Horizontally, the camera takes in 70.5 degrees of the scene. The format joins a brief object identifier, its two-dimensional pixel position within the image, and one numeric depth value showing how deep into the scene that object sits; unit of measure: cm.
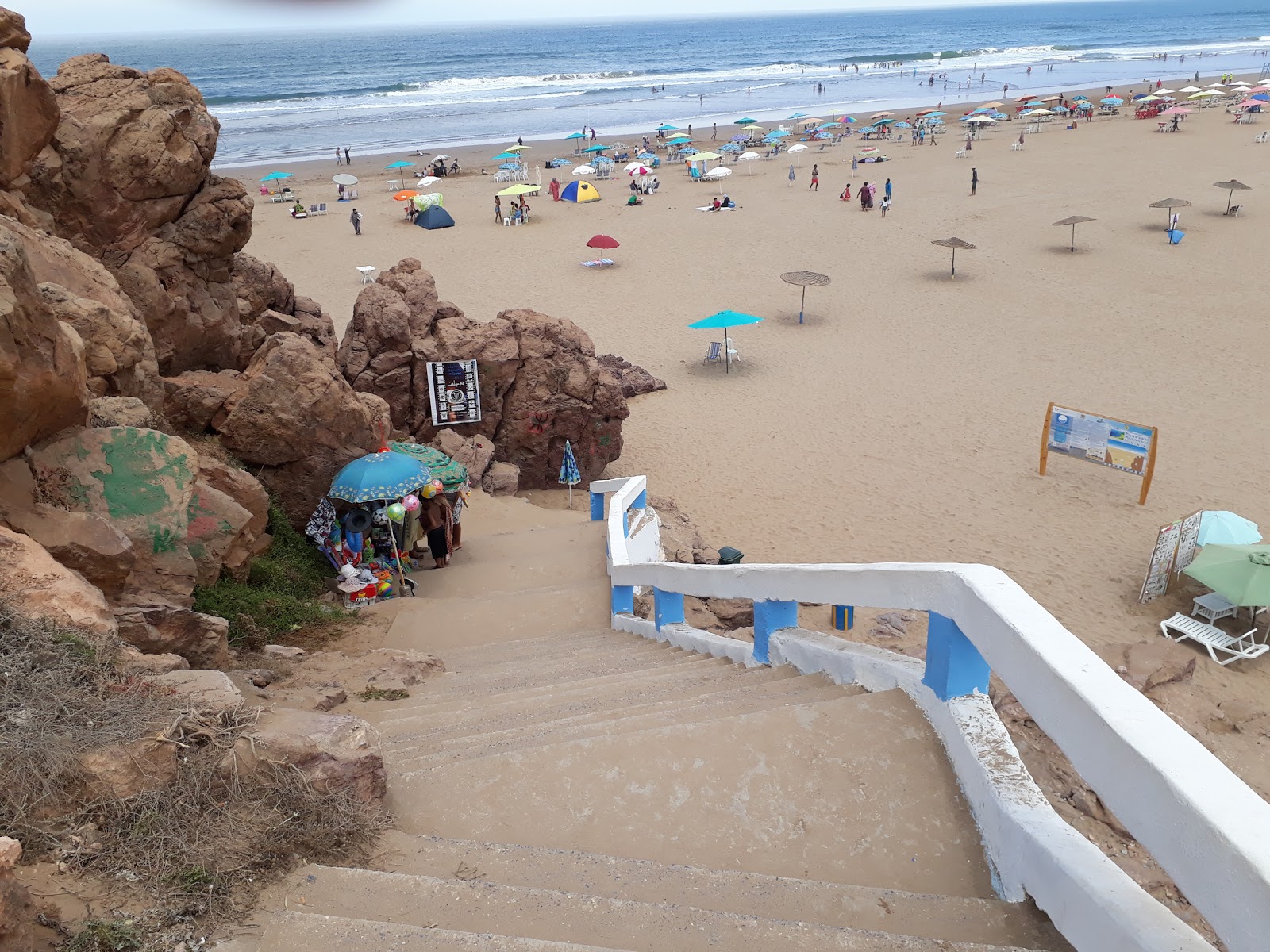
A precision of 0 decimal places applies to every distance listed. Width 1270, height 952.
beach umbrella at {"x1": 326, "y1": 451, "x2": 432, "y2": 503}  891
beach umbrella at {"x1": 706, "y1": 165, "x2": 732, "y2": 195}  3631
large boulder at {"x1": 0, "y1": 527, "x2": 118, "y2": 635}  360
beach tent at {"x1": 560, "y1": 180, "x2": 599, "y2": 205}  3525
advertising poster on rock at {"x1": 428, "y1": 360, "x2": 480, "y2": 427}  1291
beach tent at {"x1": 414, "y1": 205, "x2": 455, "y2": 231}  3188
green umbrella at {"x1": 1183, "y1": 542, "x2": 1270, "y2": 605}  968
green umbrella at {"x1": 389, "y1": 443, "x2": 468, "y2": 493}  988
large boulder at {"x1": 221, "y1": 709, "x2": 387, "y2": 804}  286
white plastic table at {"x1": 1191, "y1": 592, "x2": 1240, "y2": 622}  1024
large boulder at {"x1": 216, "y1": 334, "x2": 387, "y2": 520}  914
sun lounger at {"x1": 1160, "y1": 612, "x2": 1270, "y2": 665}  967
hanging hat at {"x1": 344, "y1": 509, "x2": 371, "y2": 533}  912
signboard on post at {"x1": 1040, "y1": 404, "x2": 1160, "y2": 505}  1308
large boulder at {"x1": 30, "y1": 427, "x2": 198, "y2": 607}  582
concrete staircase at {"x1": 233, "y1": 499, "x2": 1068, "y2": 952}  226
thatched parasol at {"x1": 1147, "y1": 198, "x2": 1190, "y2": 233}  2598
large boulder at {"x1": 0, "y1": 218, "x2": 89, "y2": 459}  476
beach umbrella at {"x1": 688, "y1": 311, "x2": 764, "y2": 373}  1898
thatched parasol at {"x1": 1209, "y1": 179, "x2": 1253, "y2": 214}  2764
